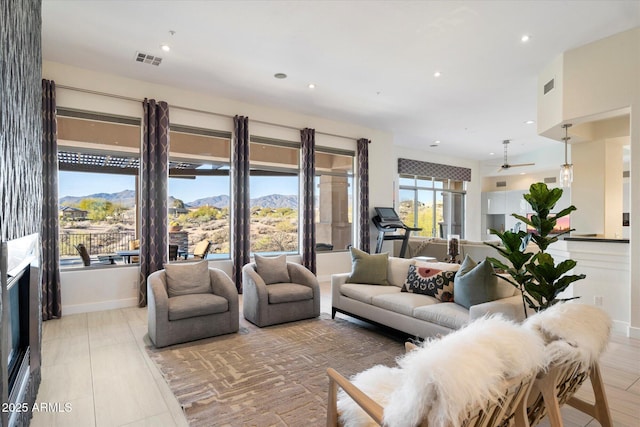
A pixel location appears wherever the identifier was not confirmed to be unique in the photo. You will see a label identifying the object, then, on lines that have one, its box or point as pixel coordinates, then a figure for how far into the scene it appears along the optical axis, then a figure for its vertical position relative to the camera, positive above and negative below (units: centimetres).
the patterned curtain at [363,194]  752 +41
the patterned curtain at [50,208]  432 +7
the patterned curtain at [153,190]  500 +36
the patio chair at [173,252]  546 -63
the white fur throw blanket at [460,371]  110 -56
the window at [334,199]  729 +31
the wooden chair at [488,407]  125 -78
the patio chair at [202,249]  584 -62
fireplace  141 -67
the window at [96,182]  470 +47
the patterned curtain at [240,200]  585 +23
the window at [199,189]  559 +41
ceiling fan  900 +161
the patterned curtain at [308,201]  667 +23
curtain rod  461 +170
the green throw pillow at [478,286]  310 -69
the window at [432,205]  1011 +24
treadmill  754 -30
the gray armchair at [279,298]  409 -106
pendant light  472 +53
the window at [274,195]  644 +37
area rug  232 -137
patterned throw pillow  356 -78
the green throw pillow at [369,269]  431 -73
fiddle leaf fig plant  266 -37
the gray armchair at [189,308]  344 -100
